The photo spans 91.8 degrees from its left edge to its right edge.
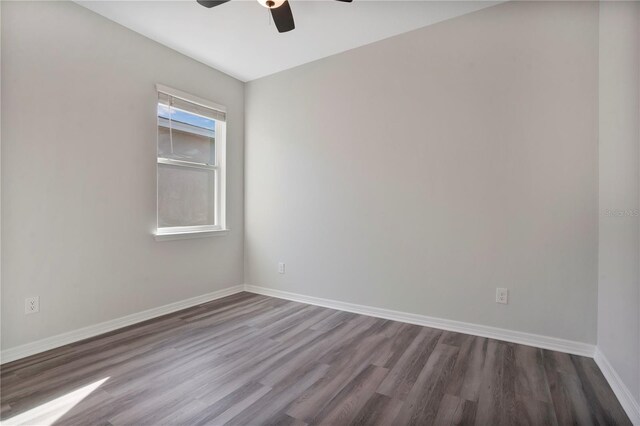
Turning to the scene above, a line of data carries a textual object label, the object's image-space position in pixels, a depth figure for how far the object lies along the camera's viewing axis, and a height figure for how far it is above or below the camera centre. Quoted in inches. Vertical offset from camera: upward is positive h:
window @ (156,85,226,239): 123.2 +20.0
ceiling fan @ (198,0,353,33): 79.7 +53.5
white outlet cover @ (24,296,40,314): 86.7 -26.5
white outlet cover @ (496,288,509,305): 97.7 -26.1
